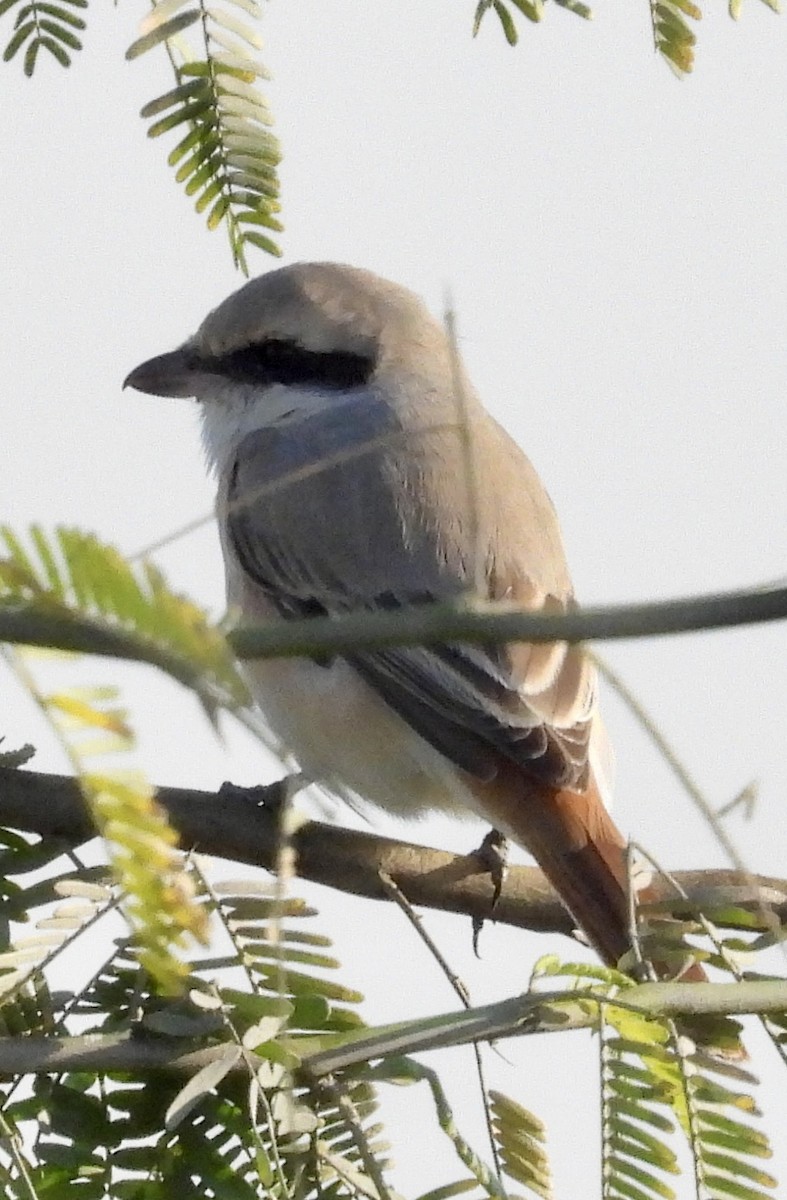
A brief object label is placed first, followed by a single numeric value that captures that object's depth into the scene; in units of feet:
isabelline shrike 11.13
